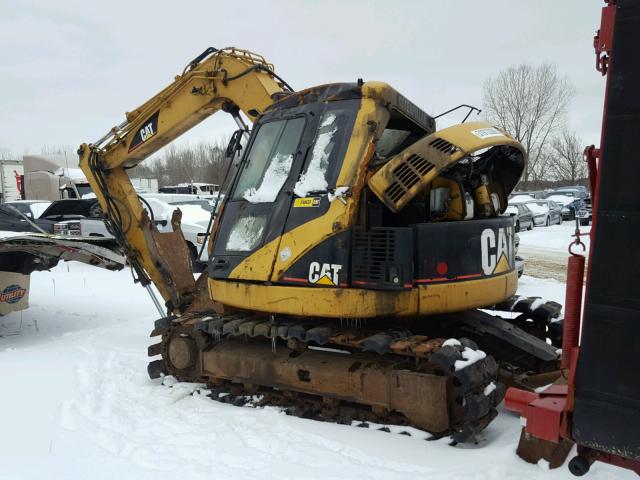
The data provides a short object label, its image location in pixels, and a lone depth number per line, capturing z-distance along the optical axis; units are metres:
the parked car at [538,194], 39.59
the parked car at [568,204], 31.34
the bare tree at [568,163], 52.08
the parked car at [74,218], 14.77
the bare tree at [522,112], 42.09
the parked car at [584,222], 29.55
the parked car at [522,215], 25.02
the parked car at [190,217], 13.38
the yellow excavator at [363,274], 4.46
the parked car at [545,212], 28.46
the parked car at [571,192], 36.81
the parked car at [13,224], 13.41
